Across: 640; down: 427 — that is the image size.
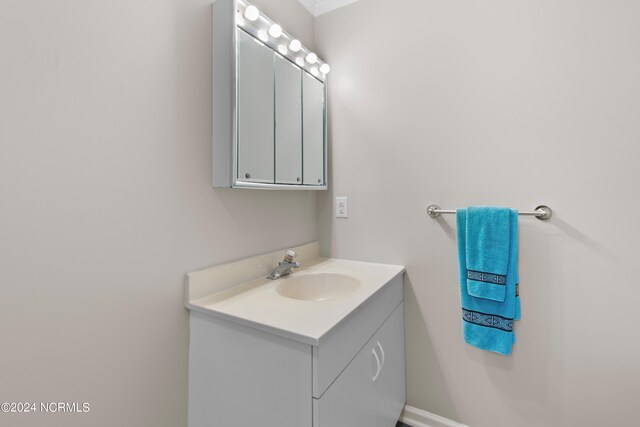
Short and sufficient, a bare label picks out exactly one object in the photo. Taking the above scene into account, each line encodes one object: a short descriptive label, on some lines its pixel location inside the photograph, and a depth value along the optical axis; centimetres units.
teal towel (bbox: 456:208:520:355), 111
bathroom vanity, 74
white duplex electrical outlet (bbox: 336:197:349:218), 155
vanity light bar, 104
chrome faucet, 125
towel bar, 108
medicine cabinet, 101
